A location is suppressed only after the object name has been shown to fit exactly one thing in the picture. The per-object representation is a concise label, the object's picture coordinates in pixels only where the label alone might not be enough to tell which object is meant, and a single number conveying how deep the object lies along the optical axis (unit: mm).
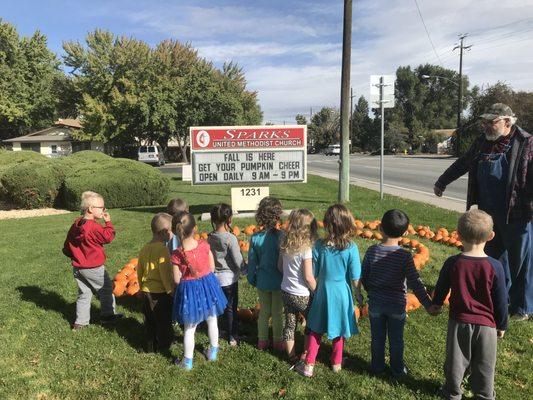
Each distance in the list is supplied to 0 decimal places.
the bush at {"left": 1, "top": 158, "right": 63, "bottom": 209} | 12344
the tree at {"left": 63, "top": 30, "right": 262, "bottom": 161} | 41625
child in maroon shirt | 2766
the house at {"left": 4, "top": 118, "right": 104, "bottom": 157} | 55281
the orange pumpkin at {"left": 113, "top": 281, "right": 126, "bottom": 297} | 5195
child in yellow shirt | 3762
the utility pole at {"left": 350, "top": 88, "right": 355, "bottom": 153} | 79875
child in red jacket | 4266
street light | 41719
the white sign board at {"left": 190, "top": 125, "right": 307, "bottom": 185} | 9922
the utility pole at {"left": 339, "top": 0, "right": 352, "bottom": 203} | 12039
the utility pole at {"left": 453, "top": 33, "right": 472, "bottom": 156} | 41969
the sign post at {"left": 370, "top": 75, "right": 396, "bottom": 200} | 11820
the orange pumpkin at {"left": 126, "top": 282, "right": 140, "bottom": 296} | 5098
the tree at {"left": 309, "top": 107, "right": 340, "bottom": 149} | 102875
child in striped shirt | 3117
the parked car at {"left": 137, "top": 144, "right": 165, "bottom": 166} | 39094
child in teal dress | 3252
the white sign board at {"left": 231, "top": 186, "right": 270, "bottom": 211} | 9984
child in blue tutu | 3470
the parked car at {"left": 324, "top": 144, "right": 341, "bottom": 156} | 69388
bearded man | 3918
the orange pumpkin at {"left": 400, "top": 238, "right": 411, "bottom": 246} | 7042
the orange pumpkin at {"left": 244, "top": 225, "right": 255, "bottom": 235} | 7977
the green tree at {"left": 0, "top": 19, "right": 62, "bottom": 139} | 44369
